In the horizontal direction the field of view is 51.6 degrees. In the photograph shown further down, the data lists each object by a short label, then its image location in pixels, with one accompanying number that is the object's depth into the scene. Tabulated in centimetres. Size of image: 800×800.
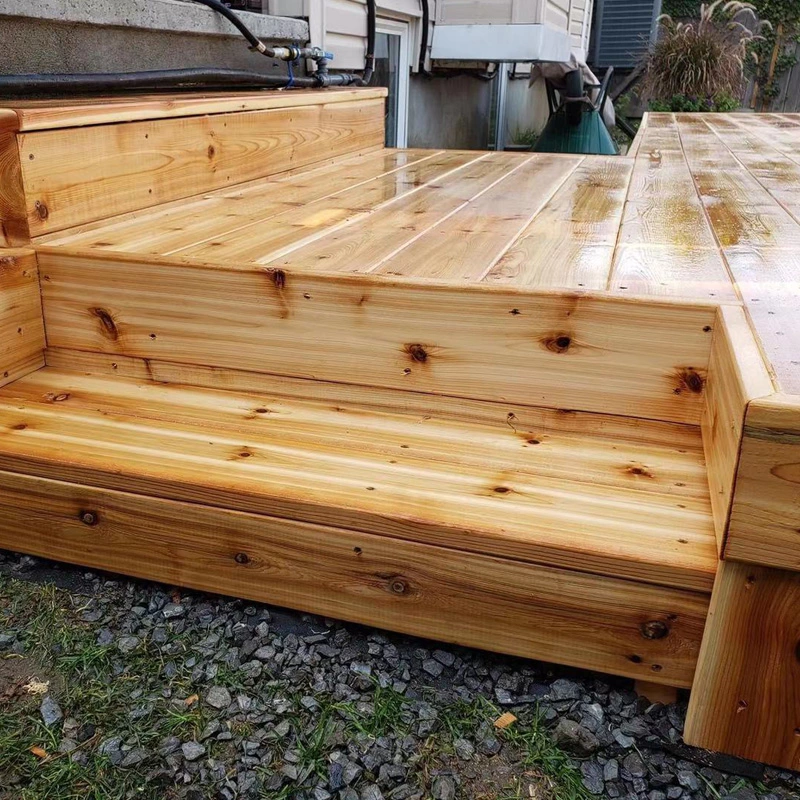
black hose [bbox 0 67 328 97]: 181
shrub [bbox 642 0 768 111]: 891
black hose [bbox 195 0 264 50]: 243
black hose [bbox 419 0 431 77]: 522
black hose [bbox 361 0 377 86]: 388
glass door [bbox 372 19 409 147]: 482
